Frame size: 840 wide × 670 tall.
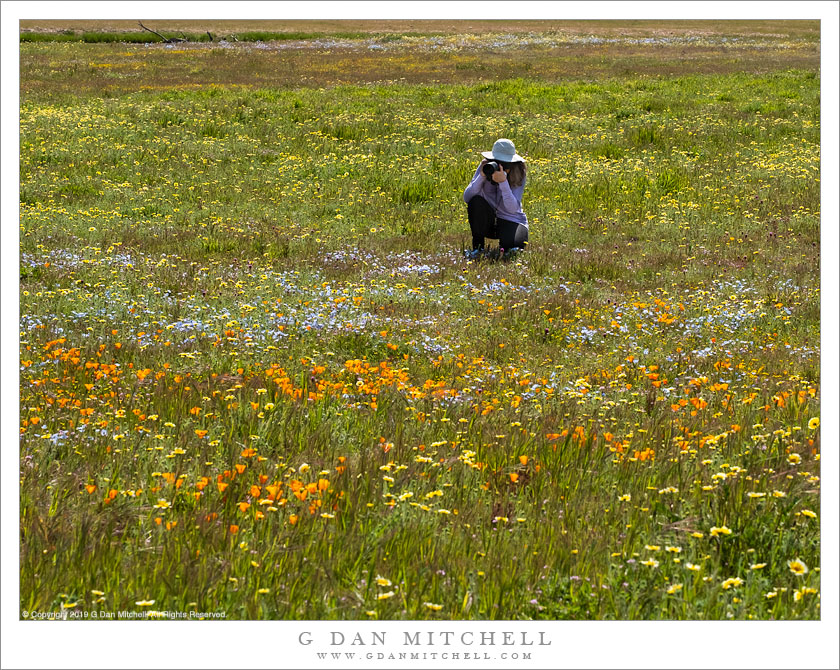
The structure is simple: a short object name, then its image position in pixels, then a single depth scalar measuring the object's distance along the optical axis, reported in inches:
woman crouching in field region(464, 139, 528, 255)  1016.9
